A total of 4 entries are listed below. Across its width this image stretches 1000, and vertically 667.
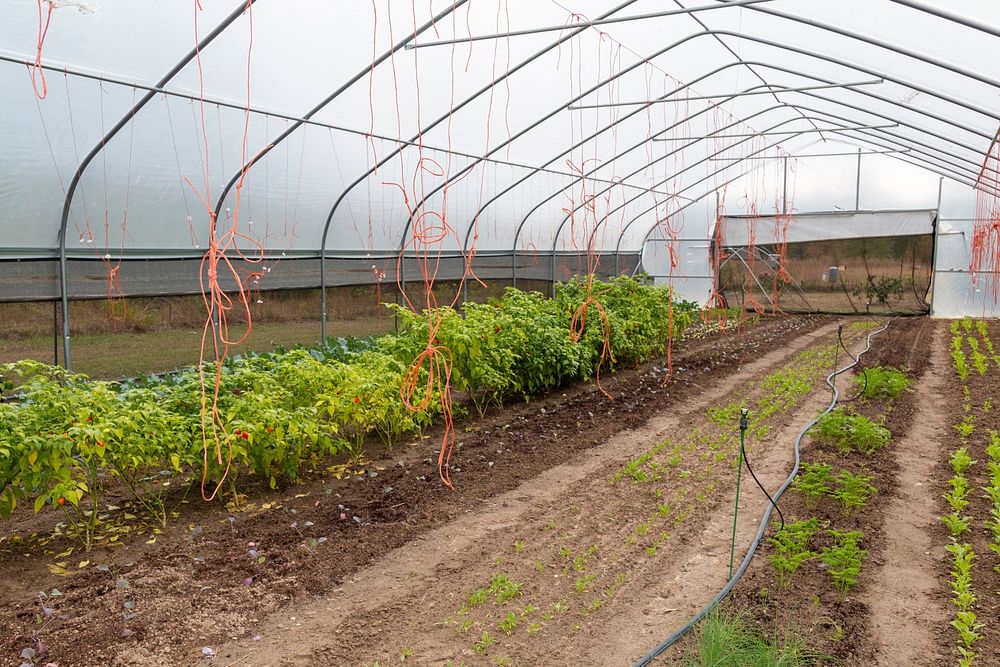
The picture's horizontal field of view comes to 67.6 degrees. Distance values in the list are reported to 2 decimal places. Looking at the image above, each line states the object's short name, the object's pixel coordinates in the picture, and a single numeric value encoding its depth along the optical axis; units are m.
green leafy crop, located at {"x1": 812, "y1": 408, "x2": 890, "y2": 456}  5.71
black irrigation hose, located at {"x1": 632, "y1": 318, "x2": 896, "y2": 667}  2.92
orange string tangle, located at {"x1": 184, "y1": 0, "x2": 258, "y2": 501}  3.64
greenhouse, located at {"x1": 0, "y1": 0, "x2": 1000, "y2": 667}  3.31
